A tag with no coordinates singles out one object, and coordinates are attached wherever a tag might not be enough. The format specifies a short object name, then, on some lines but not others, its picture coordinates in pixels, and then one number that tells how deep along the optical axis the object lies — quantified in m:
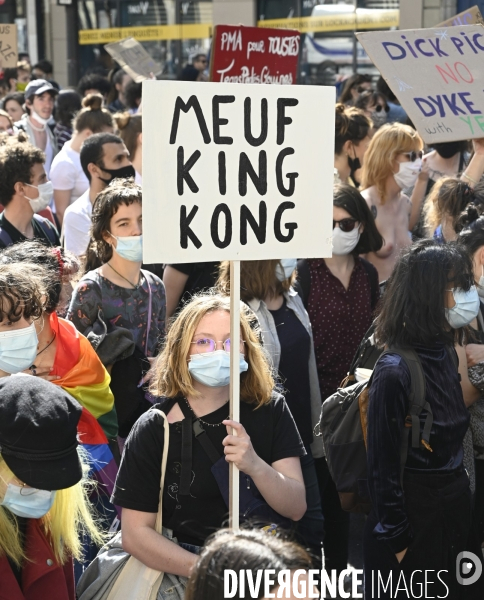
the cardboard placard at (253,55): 6.74
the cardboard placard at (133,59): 10.82
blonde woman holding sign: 2.80
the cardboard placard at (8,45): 10.77
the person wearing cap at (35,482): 2.53
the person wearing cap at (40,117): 9.68
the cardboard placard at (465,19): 5.93
